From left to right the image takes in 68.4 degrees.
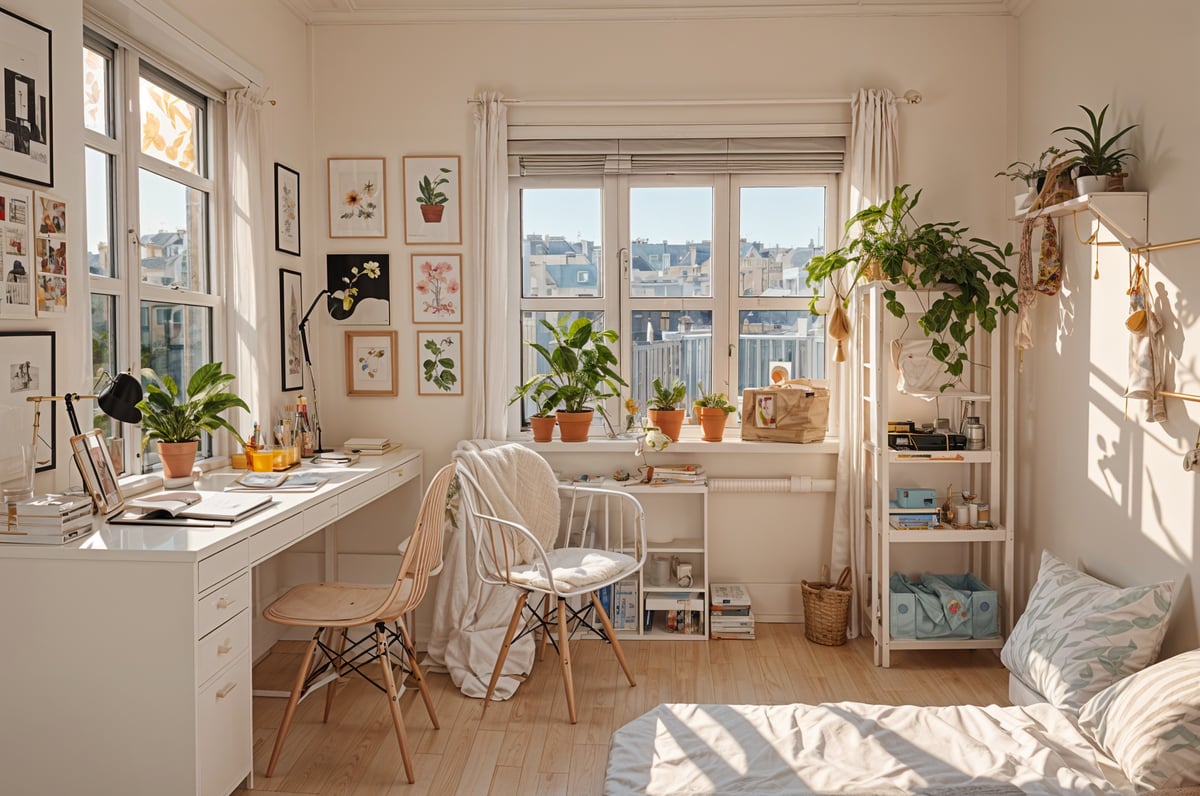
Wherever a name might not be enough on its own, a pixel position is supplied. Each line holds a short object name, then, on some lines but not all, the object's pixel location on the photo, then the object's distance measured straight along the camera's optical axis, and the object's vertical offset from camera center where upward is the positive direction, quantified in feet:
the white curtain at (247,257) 11.29 +1.57
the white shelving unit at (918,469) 11.81 -1.36
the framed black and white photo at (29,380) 7.39 -0.01
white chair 10.43 -2.36
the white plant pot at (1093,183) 9.52 +2.07
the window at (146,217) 9.39 +1.87
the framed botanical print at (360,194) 13.30 +2.78
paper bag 12.99 -0.53
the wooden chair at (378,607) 8.83 -2.38
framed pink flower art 13.34 +1.37
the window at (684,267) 13.62 +1.71
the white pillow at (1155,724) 6.67 -2.80
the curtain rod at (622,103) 13.00 +4.05
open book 7.87 -1.22
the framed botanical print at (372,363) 13.47 +0.22
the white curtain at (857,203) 12.69 +2.51
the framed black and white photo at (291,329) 12.40 +0.70
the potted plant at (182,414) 9.55 -0.40
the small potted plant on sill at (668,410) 13.11 -0.49
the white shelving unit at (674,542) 12.82 -2.54
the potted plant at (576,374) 12.80 +0.05
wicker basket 12.51 -3.38
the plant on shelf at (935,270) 11.46 +1.43
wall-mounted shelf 9.26 +1.71
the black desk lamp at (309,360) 12.75 +0.26
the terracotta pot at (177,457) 9.51 -0.85
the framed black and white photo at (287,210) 12.23 +2.37
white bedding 6.33 -2.90
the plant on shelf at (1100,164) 9.48 +2.31
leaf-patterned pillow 8.50 -2.65
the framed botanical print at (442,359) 13.42 +0.28
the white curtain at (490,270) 13.00 +1.59
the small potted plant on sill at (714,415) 13.19 -0.57
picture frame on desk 7.67 -0.82
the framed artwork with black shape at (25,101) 7.31 +2.37
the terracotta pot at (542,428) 13.19 -0.76
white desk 7.03 -2.31
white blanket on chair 11.25 -2.81
